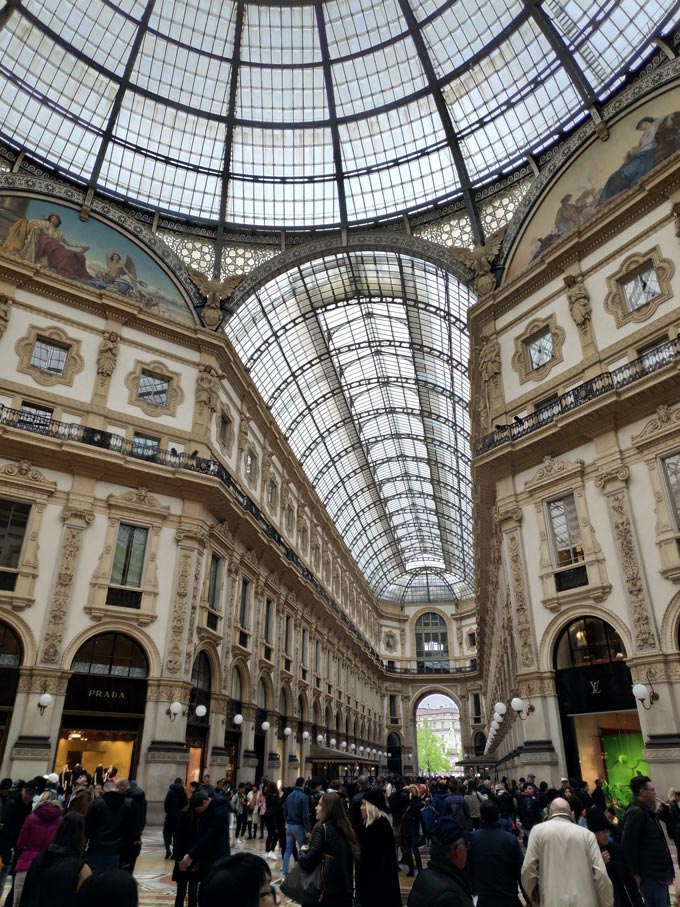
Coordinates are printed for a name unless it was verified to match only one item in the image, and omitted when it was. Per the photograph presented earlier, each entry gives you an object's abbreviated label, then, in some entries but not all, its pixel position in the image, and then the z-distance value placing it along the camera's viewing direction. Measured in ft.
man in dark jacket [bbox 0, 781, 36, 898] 24.95
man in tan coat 15.55
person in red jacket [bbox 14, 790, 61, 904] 21.68
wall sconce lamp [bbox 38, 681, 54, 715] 60.23
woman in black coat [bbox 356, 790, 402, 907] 17.20
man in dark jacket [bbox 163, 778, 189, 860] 35.60
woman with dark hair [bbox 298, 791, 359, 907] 16.51
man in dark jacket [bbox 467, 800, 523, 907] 16.92
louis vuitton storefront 55.01
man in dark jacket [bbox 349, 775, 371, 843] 19.72
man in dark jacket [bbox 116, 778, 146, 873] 23.31
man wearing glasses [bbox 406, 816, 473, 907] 11.08
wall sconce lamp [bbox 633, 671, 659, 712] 49.31
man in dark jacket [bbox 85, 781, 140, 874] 20.58
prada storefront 64.95
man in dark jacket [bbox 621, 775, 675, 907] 19.81
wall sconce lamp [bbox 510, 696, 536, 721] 59.26
